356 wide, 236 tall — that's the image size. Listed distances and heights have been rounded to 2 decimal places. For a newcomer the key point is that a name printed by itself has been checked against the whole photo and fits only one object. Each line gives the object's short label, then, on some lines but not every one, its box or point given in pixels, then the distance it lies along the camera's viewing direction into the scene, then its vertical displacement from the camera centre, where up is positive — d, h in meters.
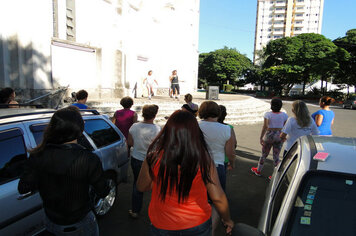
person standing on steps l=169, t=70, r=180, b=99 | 14.63 +0.22
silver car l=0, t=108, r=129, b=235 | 2.46 -0.83
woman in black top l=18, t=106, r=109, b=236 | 1.91 -0.66
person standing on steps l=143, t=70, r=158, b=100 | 14.42 +0.23
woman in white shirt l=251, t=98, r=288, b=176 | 5.20 -0.75
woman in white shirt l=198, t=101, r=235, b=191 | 3.19 -0.56
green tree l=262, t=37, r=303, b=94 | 42.50 +4.95
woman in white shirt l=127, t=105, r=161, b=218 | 3.64 -0.74
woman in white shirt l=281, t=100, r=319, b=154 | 4.43 -0.55
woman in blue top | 4.94 -0.47
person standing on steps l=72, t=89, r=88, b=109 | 5.11 -0.28
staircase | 11.34 -1.03
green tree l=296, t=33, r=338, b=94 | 36.59 +5.54
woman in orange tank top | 1.76 -0.63
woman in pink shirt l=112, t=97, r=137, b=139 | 4.84 -0.60
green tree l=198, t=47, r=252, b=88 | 62.47 +5.46
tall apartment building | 82.50 +23.47
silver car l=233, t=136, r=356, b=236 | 1.76 -0.75
